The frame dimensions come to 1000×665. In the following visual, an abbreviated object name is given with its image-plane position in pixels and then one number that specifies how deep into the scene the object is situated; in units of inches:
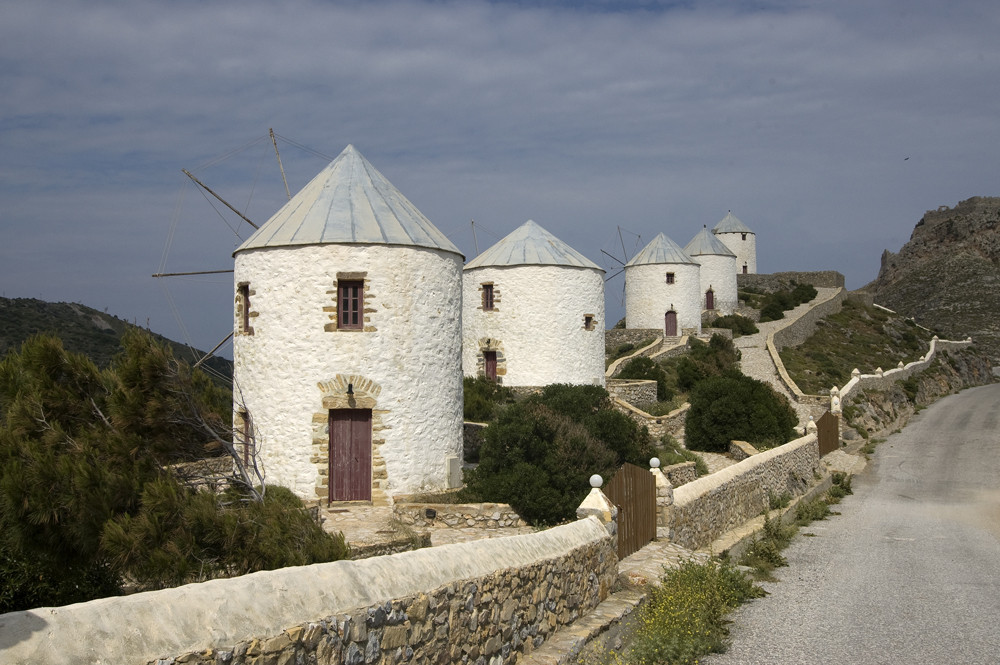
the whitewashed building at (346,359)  613.9
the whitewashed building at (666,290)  1679.4
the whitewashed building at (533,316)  1095.6
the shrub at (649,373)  1230.3
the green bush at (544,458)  585.3
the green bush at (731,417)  966.4
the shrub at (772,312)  1905.8
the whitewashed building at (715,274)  1932.8
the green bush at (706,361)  1289.4
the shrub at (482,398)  933.2
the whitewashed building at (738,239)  2390.5
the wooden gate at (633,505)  412.5
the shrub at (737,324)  1756.6
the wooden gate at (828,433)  989.2
